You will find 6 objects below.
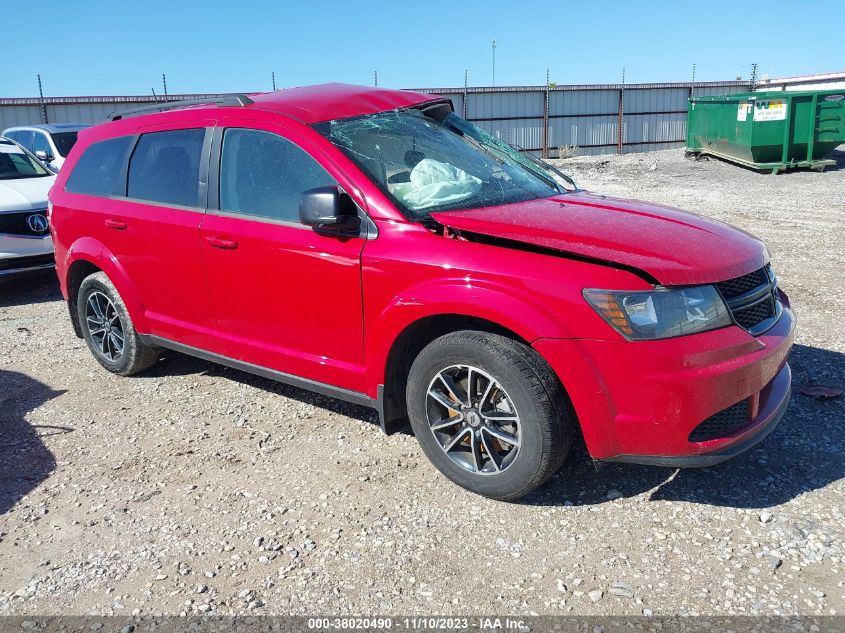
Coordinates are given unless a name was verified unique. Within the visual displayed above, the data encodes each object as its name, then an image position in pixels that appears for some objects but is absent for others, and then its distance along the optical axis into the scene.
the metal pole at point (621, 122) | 27.81
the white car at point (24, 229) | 7.69
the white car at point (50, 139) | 11.94
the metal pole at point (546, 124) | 27.16
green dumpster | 16.86
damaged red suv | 2.96
